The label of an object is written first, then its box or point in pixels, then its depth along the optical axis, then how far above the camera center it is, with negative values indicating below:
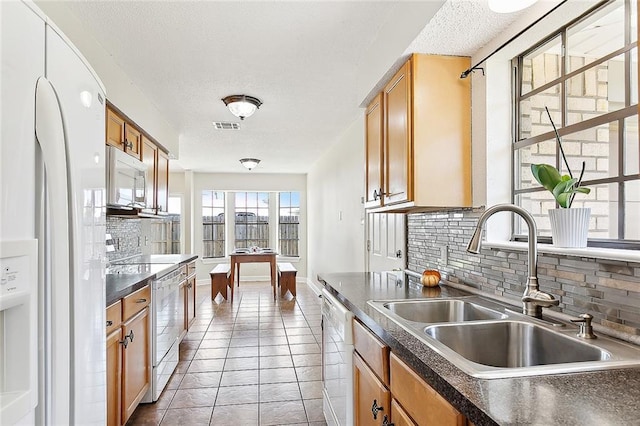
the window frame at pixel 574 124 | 1.34 +0.36
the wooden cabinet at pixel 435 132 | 1.95 +0.41
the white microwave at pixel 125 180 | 2.58 +0.25
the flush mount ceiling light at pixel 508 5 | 1.48 +0.80
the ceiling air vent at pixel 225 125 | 4.23 +0.98
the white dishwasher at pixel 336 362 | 1.81 -0.78
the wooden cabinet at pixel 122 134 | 2.66 +0.60
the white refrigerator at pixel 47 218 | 0.71 -0.01
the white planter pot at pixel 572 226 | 1.37 -0.05
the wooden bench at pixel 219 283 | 6.32 -1.13
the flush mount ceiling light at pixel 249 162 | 6.05 +0.81
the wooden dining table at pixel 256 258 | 6.79 -0.78
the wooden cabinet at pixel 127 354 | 2.04 -0.83
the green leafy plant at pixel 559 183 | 1.40 +0.11
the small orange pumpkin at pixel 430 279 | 2.15 -0.37
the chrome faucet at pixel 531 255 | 1.37 -0.15
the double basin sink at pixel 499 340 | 0.96 -0.41
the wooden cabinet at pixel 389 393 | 0.97 -0.56
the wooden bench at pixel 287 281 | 6.60 -1.15
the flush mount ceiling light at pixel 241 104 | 3.30 +0.94
